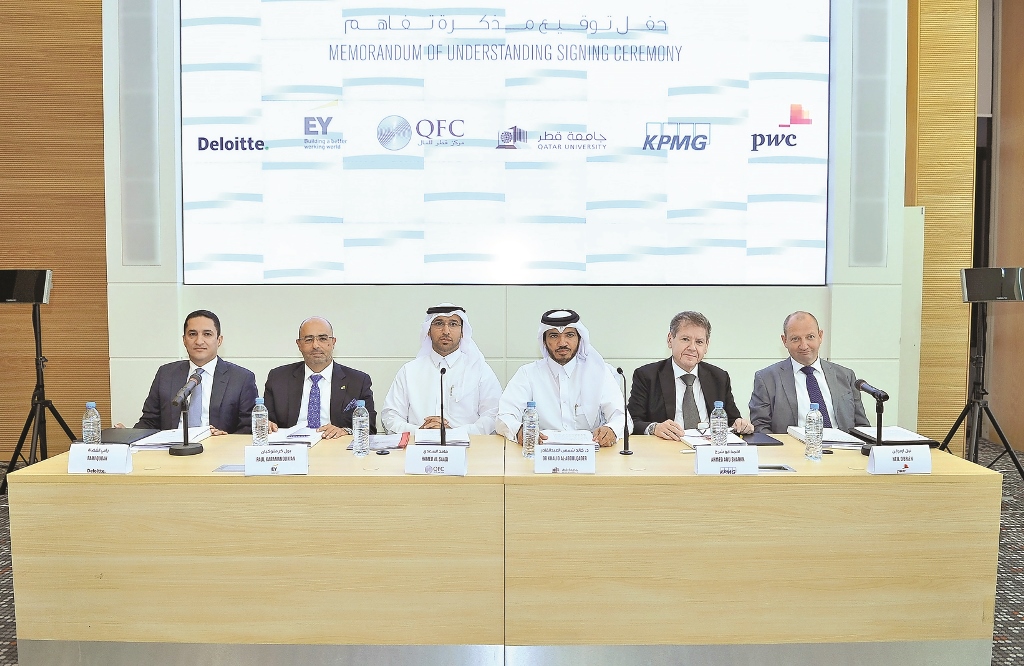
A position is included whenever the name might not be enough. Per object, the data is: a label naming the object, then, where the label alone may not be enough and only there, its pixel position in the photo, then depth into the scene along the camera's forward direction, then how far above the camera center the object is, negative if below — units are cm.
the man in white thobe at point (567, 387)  349 -38
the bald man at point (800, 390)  364 -40
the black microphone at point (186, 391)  259 -30
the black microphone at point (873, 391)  250 -28
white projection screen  437 +101
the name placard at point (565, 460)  236 -49
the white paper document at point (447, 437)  281 -51
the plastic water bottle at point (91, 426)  267 -44
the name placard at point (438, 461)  233 -49
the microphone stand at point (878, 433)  254 -44
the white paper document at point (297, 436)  286 -52
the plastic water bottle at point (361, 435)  267 -47
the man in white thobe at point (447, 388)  387 -42
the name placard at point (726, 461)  233 -48
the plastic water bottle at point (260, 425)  274 -44
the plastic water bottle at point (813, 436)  258 -45
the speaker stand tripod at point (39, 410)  440 -63
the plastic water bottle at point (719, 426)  279 -45
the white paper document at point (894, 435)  270 -48
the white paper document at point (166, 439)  282 -52
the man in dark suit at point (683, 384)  371 -39
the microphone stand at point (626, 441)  270 -49
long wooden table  229 -82
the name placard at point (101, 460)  234 -49
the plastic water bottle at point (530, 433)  267 -45
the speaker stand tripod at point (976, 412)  424 -60
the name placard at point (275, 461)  233 -49
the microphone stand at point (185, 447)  267 -51
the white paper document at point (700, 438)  285 -52
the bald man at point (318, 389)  371 -42
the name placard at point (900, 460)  233 -48
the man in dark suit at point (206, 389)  365 -41
